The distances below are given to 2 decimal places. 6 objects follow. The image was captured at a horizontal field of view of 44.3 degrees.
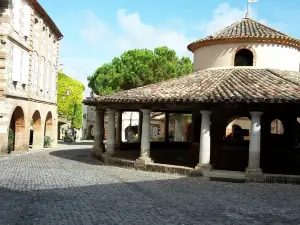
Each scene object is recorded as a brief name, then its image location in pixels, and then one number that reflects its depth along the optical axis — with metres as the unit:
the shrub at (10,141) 22.41
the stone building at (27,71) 21.19
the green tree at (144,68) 39.97
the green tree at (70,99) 47.06
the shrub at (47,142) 30.72
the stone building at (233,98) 15.31
